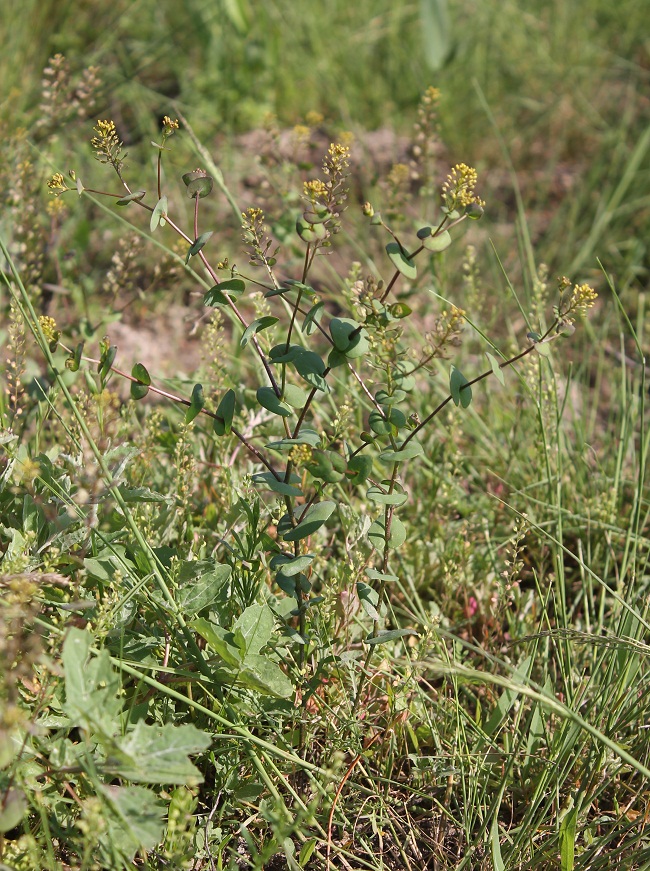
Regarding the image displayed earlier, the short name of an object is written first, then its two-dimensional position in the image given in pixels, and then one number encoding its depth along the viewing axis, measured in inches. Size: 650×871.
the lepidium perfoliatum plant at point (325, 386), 48.6
